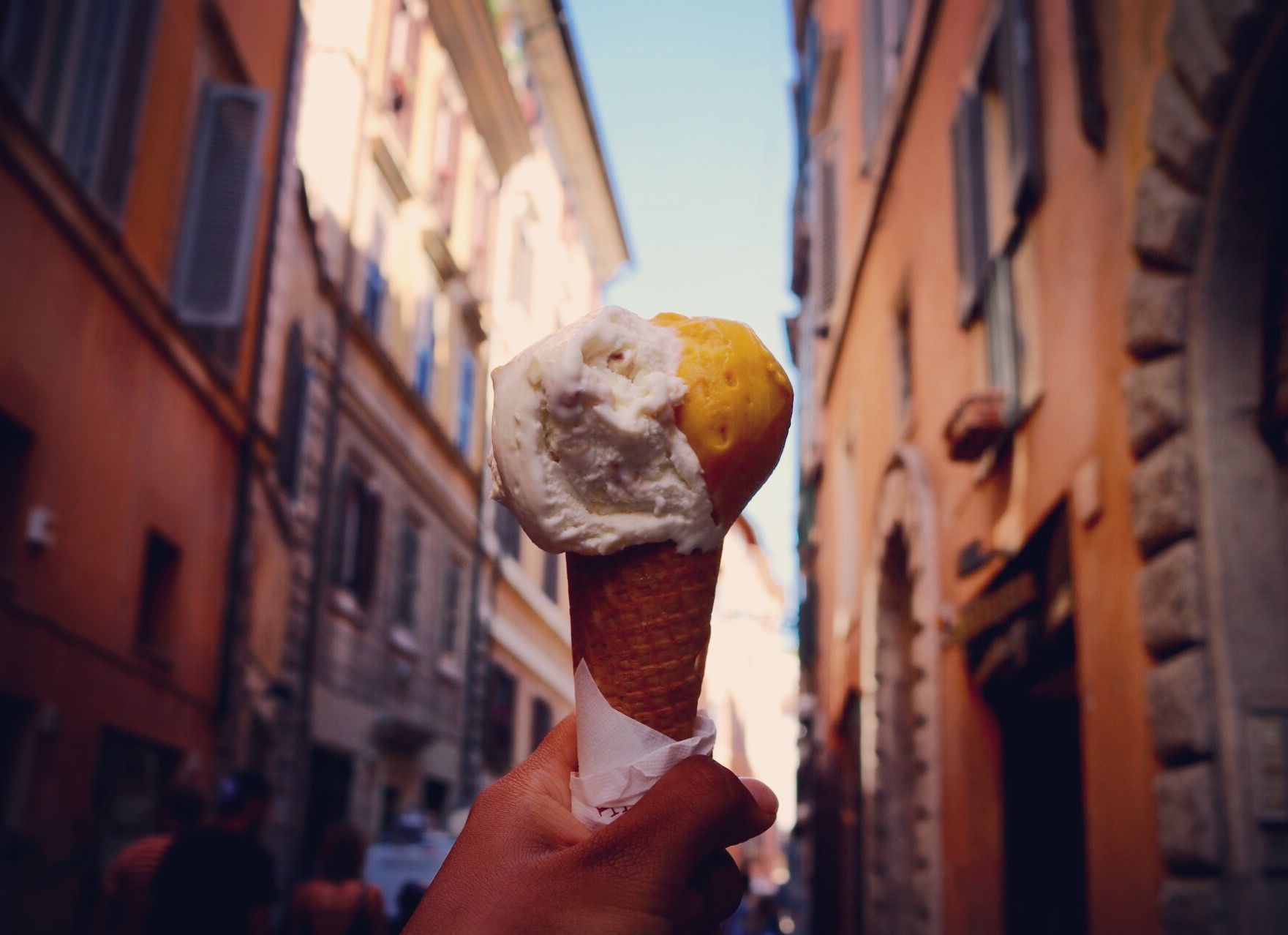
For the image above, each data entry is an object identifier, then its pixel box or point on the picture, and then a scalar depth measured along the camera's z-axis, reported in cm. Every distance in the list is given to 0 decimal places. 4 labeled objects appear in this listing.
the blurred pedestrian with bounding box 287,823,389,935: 595
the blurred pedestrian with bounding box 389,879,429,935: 863
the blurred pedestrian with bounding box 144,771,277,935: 492
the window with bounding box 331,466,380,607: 1559
